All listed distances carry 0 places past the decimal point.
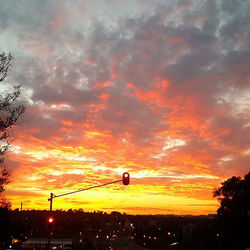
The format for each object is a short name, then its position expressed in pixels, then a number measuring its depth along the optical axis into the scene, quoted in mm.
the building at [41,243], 70969
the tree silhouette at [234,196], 59719
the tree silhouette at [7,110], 16897
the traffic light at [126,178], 20344
